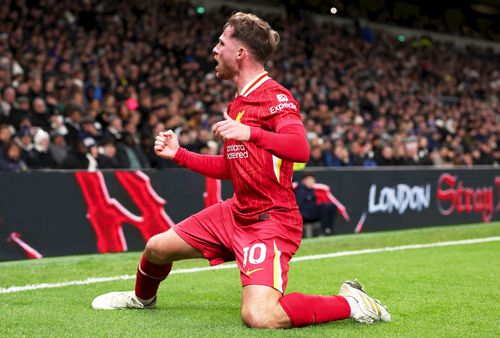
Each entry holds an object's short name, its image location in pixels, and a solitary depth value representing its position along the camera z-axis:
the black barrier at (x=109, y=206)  10.43
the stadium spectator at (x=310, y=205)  13.98
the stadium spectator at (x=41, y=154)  12.23
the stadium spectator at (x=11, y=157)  11.66
